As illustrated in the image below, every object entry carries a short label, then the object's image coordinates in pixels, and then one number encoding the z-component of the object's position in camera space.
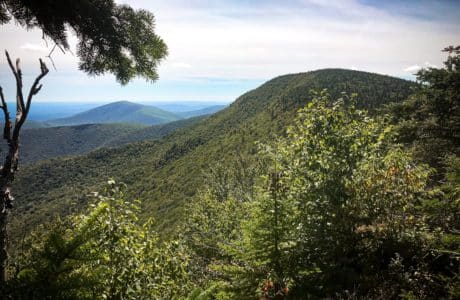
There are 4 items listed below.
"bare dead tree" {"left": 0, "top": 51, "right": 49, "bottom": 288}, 4.64
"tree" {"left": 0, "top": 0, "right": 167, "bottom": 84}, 4.71
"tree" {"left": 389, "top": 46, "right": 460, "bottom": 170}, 19.97
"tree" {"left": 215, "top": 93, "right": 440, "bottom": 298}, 6.54
